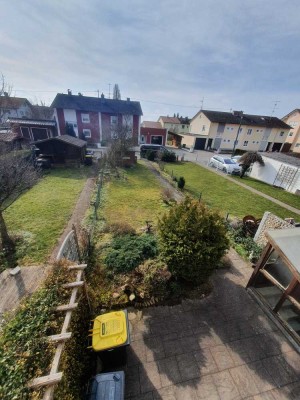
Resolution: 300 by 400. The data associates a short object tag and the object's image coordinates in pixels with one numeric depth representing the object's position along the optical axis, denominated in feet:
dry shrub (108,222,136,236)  27.91
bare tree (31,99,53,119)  157.79
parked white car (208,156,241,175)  71.31
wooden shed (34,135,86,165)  60.49
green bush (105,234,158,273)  20.51
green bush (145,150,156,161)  83.34
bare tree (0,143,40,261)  23.56
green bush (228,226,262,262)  24.41
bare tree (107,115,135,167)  63.36
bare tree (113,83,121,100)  152.14
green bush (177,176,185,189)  50.27
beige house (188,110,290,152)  123.03
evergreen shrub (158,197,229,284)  16.25
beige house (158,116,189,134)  177.97
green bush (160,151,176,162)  82.53
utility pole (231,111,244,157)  119.55
